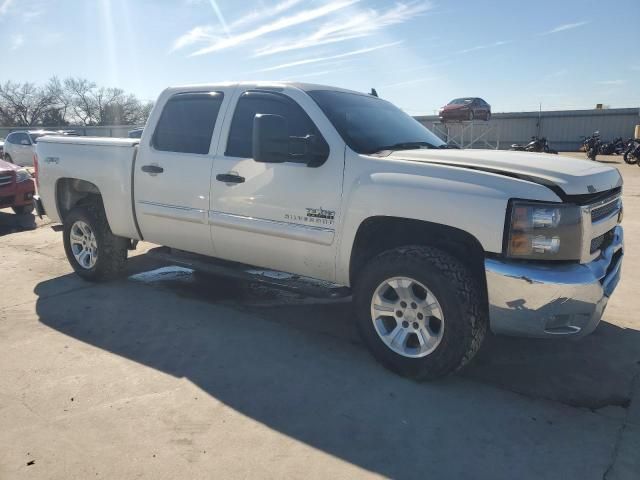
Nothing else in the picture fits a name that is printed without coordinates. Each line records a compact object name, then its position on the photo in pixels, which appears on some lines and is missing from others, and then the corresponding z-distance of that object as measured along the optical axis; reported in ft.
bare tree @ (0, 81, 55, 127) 203.92
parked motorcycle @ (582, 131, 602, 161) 71.97
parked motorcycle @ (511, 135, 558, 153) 66.13
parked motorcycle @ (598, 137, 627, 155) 85.46
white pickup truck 9.57
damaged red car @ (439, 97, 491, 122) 77.61
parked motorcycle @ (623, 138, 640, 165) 64.44
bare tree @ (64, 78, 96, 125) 213.66
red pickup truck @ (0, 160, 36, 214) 30.24
